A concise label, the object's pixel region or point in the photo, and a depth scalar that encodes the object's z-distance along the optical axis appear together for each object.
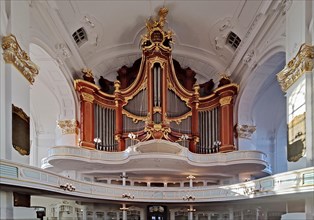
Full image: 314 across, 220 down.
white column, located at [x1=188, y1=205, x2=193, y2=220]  19.08
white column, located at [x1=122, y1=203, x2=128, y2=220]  18.63
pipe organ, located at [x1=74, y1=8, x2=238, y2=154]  18.58
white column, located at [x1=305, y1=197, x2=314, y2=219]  11.03
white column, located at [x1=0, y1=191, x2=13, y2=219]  10.18
